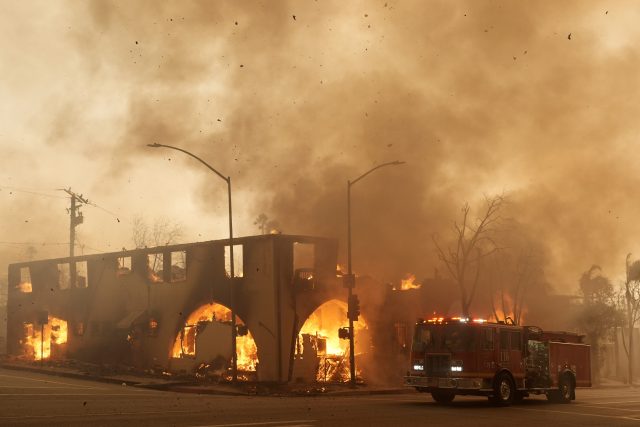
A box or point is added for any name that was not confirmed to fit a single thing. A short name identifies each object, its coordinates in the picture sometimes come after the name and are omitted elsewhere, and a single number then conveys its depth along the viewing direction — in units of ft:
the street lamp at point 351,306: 102.68
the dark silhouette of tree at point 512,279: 170.19
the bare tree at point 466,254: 146.60
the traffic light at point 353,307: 102.63
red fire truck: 68.28
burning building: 119.65
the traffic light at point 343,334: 104.12
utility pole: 195.00
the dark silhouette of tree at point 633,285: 180.05
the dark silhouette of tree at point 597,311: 196.34
